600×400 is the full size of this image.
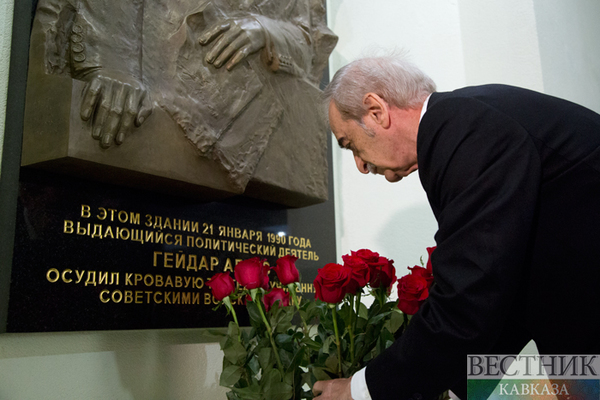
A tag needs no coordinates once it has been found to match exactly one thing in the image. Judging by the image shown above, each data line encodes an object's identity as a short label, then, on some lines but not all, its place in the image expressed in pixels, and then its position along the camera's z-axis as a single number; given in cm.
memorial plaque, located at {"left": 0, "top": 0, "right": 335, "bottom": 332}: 144
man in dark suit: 96
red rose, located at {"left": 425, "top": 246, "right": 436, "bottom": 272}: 129
